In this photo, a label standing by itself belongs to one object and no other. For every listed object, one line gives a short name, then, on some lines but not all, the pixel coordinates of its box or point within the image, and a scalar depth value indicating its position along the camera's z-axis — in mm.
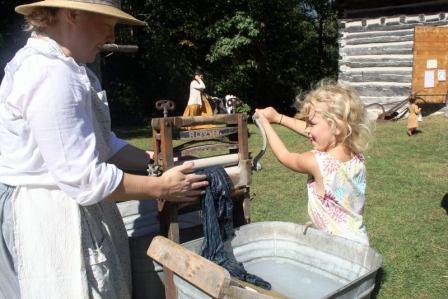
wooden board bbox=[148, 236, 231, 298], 1430
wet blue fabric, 1921
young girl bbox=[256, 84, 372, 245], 2291
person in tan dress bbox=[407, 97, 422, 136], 8617
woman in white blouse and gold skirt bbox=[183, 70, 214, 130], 10624
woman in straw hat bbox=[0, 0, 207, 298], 1457
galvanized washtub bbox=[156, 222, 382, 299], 1862
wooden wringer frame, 1993
